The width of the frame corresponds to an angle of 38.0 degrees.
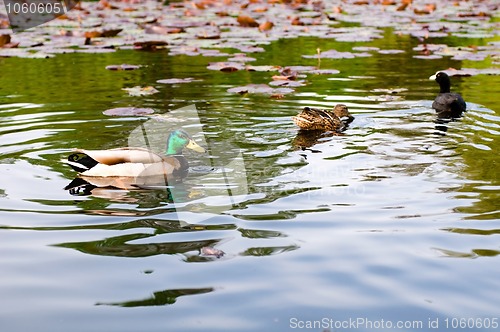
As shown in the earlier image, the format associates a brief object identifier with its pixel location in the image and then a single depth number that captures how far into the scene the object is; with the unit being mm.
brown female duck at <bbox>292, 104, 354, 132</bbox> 8438
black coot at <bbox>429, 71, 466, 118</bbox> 9266
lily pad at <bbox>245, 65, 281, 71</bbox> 11797
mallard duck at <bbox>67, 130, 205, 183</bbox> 6484
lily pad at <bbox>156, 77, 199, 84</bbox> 10984
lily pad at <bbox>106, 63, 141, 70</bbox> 12104
